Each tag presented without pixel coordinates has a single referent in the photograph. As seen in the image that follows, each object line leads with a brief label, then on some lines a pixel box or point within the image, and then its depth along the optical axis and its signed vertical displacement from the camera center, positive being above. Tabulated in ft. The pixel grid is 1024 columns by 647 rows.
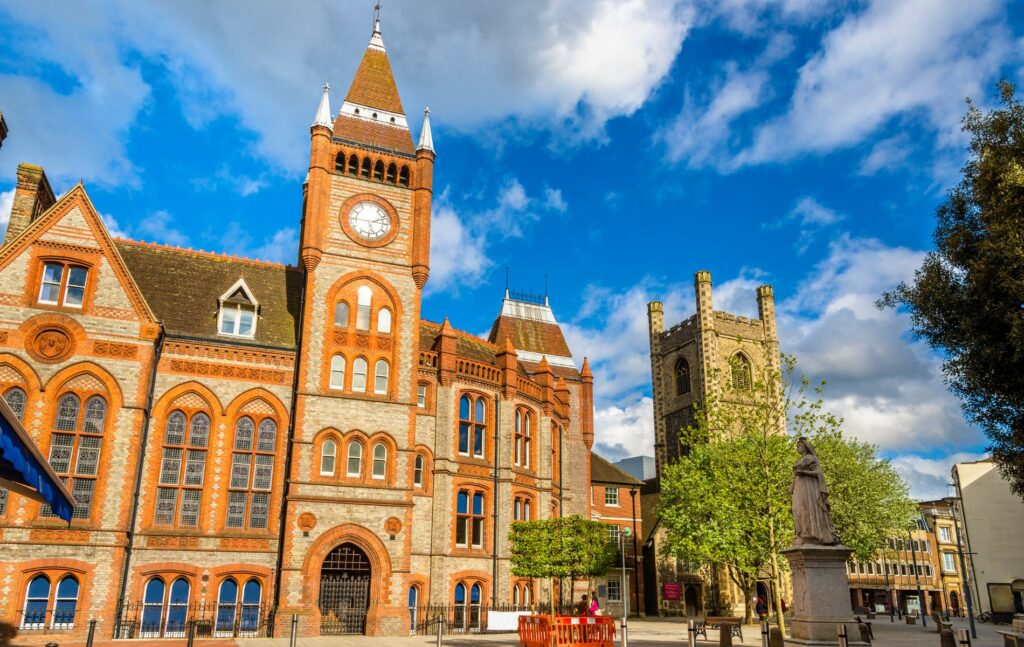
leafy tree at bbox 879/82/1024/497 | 63.87 +24.35
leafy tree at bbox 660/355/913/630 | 100.73 +11.75
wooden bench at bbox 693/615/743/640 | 99.71 -6.70
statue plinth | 52.39 -1.43
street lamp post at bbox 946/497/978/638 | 111.13 -1.45
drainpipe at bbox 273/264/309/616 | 97.90 +16.19
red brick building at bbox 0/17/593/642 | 93.71 +18.81
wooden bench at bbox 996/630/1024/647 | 52.26 -4.53
